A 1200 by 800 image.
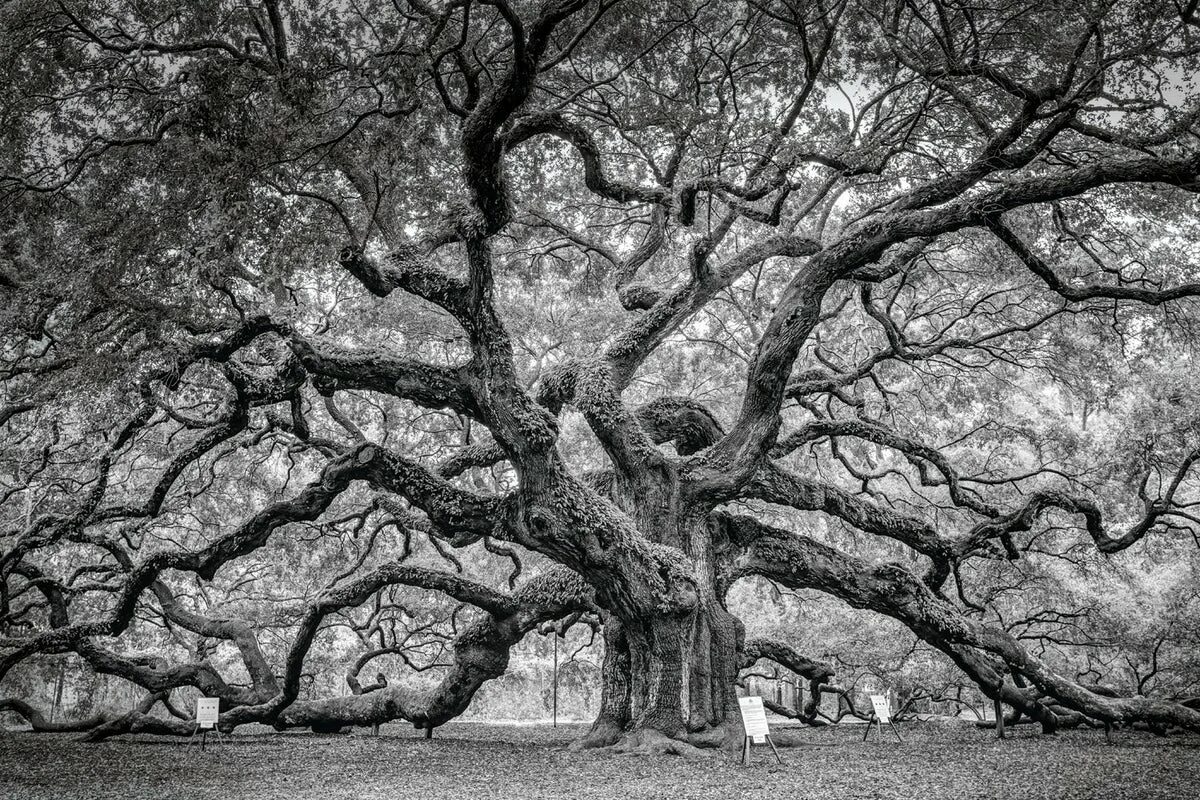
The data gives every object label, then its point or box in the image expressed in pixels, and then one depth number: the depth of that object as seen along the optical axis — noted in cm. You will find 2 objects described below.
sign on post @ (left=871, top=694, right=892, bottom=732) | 989
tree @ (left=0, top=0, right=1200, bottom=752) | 638
